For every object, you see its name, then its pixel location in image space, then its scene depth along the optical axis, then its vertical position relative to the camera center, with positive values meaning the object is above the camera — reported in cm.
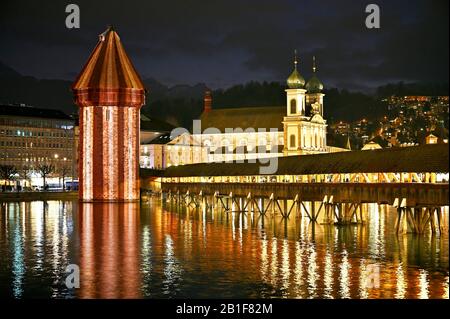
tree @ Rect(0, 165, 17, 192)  12555 +205
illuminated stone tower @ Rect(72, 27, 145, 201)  8931 +649
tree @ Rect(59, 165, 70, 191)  14131 +235
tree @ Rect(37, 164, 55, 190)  13325 +258
